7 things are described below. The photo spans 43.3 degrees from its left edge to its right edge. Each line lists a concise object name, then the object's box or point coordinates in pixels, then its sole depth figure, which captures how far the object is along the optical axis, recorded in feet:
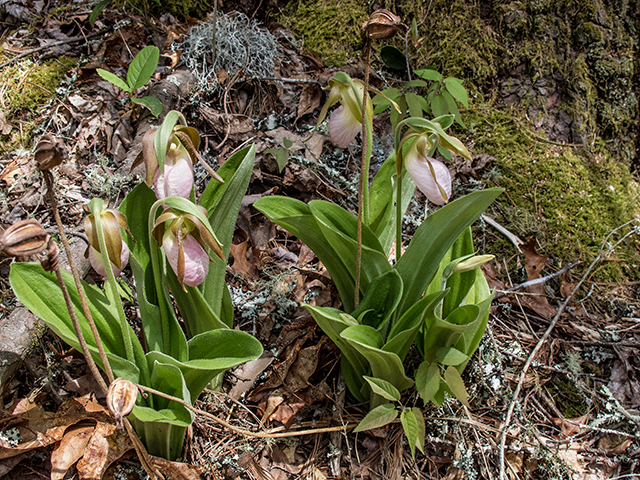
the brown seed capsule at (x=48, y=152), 1.76
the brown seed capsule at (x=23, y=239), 1.73
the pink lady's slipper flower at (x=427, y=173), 2.09
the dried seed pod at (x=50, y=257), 1.79
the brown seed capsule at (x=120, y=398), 1.77
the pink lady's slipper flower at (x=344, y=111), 2.19
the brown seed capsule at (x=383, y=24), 1.98
